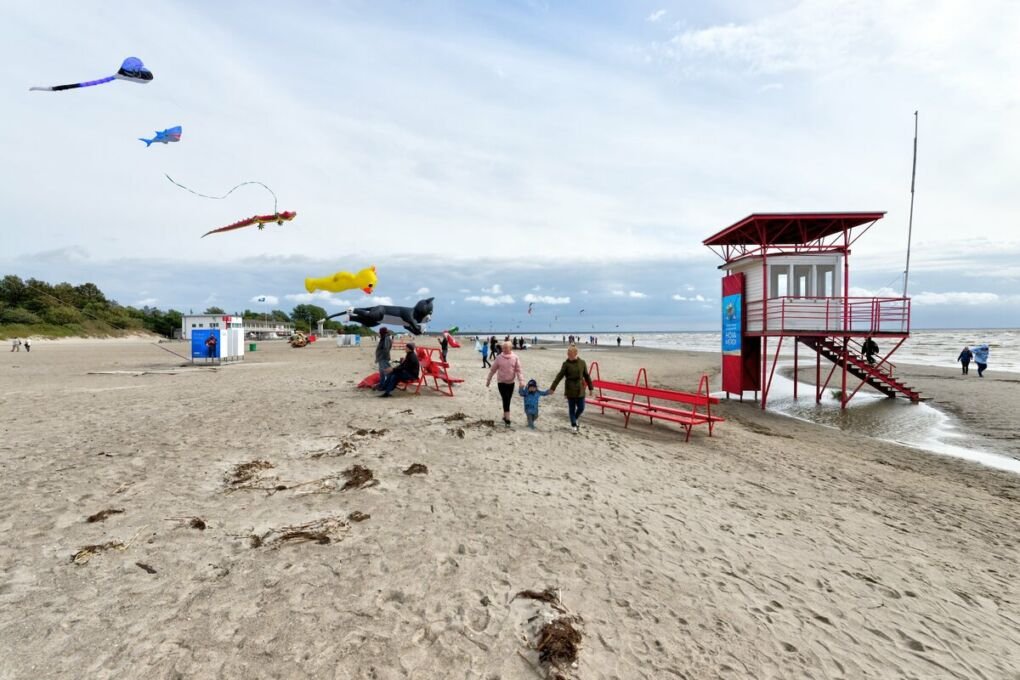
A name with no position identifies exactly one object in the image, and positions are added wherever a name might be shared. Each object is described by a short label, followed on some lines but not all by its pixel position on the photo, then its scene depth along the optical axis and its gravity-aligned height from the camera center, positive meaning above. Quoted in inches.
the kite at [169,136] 384.8 +161.5
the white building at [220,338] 858.1 -19.3
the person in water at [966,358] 957.8 -66.5
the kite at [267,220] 589.2 +139.2
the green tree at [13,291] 2751.0 +222.8
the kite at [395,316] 719.7 +18.7
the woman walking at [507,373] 350.9 -34.6
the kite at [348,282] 772.6 +76.3
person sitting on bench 474.9 -46.8
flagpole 636.1 +143.1
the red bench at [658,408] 363.3 -70.6
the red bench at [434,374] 500.4 -53.6
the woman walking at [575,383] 345.7 -42.3
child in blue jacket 346.3 -54.8
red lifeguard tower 575.8 +32.0
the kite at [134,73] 288.6 +163.1
